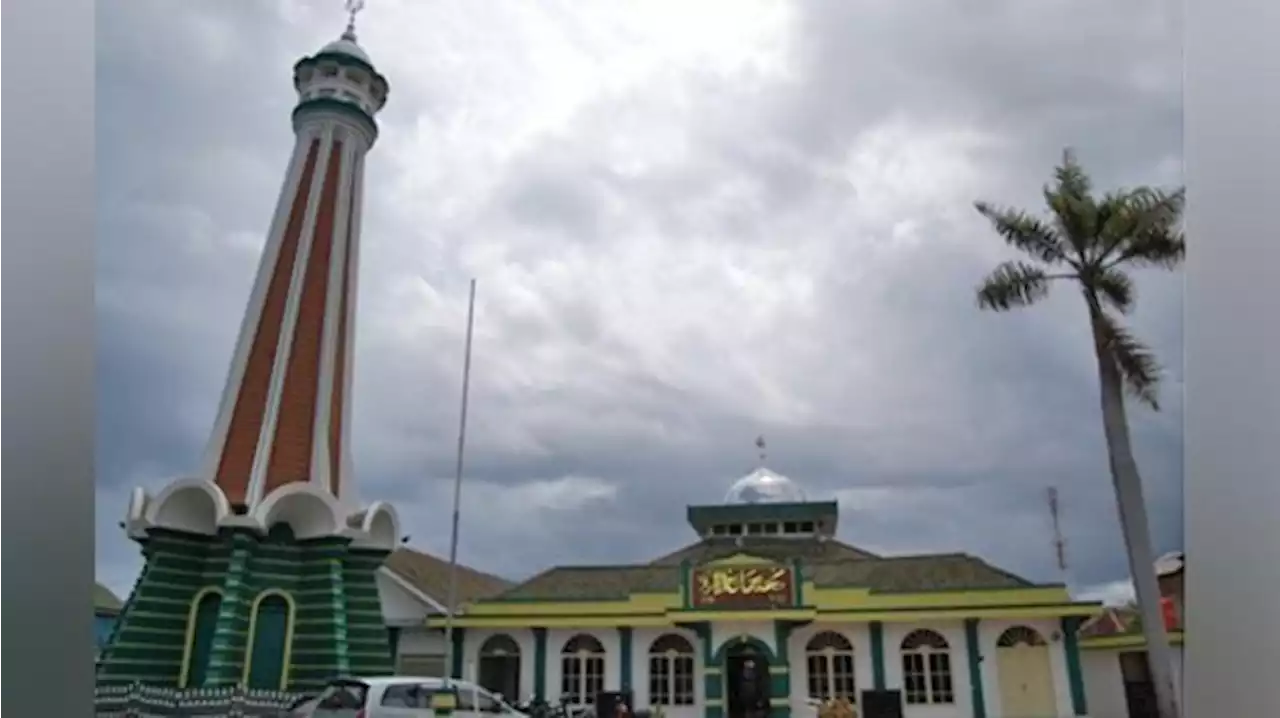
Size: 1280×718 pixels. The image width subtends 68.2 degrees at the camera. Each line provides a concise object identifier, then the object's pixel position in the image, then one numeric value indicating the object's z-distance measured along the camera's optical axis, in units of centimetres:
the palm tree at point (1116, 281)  1262
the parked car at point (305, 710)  1181
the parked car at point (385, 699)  1136
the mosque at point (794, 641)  1927
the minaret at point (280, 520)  1786
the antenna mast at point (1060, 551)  3059
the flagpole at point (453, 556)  1494
